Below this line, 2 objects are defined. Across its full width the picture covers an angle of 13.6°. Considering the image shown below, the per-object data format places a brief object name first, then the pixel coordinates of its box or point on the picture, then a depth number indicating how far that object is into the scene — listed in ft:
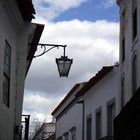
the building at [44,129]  184.03
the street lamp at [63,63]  49.96
